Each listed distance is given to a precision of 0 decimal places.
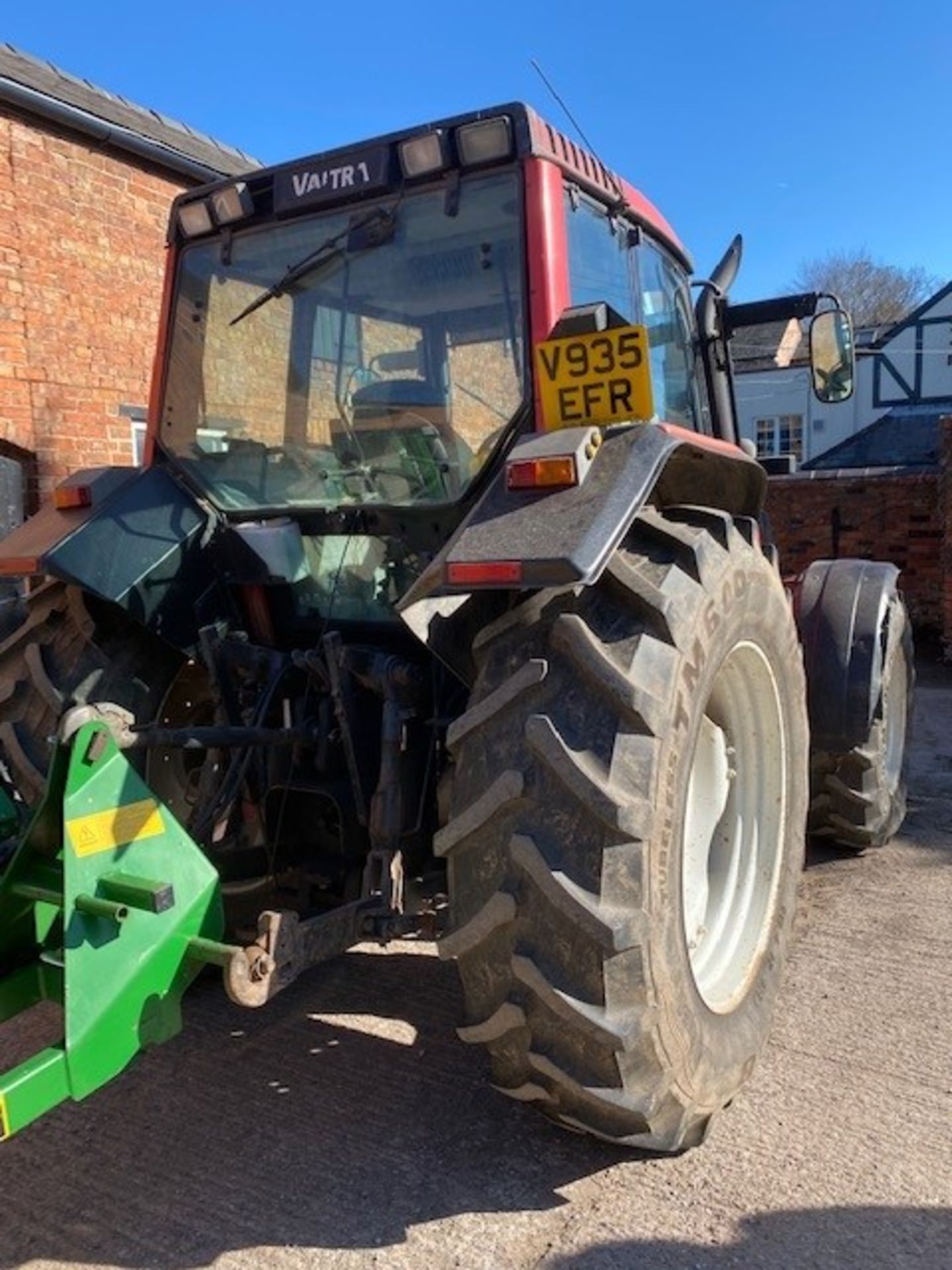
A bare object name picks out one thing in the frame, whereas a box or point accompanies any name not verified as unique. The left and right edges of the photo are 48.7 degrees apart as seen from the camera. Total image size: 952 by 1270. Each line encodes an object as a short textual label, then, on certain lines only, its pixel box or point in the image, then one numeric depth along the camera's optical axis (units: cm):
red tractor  206
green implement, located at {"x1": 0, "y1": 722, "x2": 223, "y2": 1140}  192
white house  2572
